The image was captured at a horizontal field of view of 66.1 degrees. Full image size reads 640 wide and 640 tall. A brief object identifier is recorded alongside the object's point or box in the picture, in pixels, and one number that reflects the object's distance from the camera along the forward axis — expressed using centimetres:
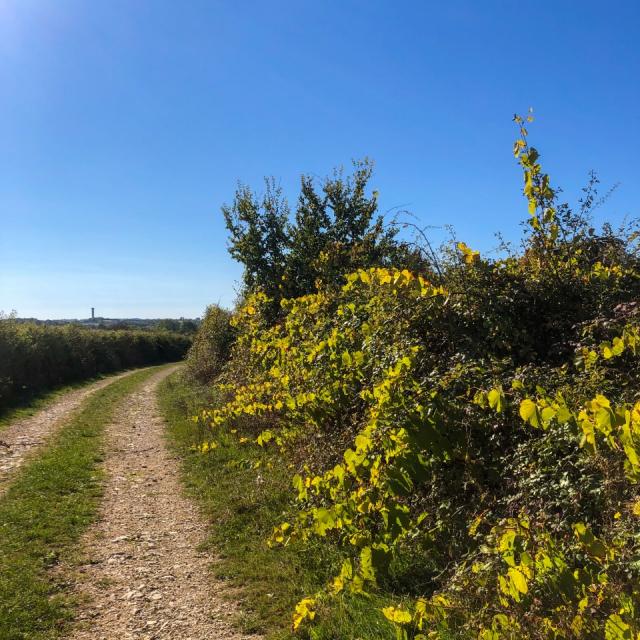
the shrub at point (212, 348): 2038
